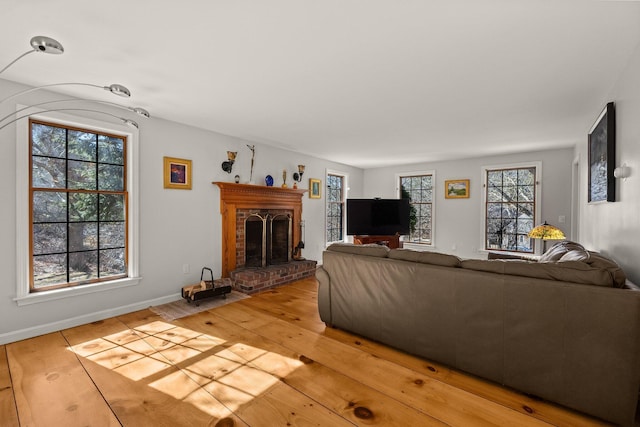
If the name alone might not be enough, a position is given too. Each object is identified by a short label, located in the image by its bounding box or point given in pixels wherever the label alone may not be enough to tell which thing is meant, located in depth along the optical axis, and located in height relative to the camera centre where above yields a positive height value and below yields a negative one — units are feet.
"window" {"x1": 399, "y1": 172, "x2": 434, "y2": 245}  22.36 +0.52
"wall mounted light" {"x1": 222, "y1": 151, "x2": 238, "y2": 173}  14.49 +2.35
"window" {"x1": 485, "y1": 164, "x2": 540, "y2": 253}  18.17 +0.29
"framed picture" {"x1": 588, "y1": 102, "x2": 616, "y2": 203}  7.90 +1.64
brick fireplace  14.58 -1.49
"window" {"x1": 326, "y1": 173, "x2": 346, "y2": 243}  22.28 +0.23
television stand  20.29 -2.04
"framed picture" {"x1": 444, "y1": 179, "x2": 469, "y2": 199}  20.47 +1.61
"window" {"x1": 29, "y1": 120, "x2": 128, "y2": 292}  9.45 +0.06
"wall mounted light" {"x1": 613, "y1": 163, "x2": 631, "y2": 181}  6.66 +0.96
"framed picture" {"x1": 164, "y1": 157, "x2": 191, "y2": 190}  12.43 +1.57
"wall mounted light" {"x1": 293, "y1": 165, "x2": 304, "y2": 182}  18.63 +2.32
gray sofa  5.42 -2.45
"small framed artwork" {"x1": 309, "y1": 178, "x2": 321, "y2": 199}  20.20 +1.54
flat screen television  20.61 -0.47
